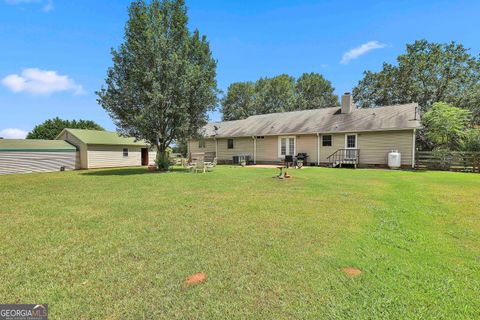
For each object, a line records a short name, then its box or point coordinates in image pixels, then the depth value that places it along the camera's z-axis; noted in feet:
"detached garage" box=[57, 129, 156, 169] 73.31
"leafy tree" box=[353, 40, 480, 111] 82.74
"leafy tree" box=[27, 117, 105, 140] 123.24
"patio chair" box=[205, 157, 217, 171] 59.43
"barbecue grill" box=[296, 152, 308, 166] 63.21
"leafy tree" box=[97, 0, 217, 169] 49.37
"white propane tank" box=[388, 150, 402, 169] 51.01
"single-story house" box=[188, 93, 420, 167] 54.13
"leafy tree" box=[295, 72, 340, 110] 137.28
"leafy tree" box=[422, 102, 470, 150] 56.13
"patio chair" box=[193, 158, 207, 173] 51.69
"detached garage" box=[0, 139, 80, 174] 61.67
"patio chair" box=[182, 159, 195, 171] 58.17
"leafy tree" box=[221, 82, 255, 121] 139.74
